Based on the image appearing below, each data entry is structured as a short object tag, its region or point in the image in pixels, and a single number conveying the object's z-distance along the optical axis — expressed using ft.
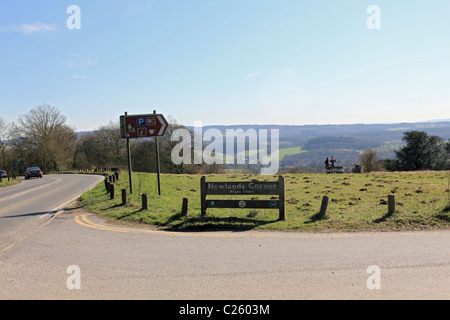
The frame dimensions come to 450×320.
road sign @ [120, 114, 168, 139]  50.65
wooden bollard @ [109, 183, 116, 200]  48.91
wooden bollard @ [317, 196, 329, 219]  32.29
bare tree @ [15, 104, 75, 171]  230.27
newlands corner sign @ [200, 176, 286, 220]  33.42
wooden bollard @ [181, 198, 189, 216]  35.15
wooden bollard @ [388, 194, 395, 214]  32.27
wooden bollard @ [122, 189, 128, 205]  43.16
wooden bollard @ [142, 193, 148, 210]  38.86
